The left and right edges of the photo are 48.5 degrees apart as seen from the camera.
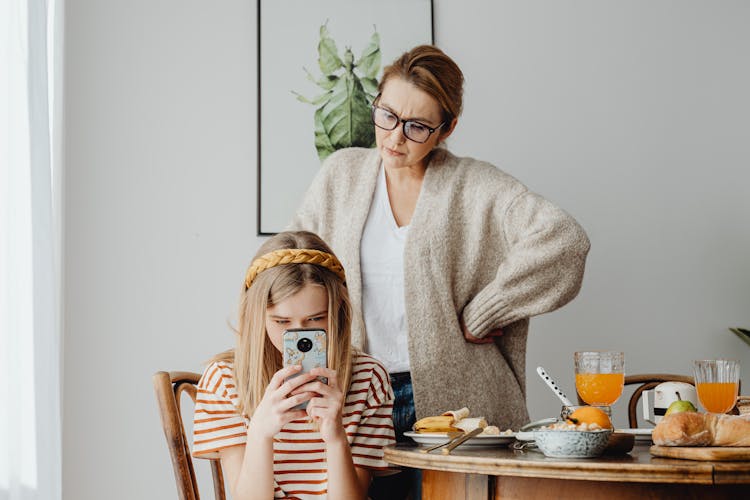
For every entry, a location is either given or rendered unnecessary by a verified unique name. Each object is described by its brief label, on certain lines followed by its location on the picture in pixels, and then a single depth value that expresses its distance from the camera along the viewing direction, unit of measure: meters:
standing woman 1.81
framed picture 2.43
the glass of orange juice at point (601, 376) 1.43
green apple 1.22
